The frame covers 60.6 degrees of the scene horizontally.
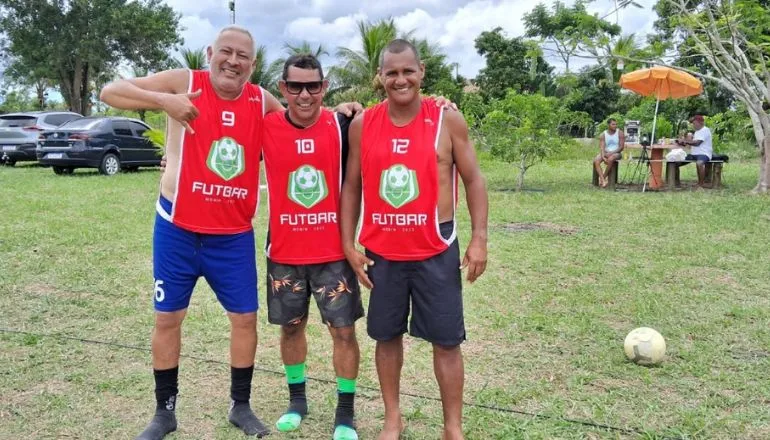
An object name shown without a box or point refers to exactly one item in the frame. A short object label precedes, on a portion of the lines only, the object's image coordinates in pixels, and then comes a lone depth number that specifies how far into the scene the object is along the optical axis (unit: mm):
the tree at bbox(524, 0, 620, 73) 13008
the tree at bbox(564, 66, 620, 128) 34000
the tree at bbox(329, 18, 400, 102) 26359
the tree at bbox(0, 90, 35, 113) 51909
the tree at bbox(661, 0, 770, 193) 12102
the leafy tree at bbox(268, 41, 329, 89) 28612
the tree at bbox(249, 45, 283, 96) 28781
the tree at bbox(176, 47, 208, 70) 27016
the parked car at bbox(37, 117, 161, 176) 15695
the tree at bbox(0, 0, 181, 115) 29000
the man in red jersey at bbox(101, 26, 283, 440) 3070
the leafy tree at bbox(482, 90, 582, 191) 12969
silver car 18344
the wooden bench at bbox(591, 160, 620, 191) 13961
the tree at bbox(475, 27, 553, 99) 35281
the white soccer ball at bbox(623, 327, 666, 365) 4047
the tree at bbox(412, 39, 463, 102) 28781
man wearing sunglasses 3104
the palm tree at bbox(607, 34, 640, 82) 13392
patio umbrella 13164
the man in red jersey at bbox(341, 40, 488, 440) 2895
